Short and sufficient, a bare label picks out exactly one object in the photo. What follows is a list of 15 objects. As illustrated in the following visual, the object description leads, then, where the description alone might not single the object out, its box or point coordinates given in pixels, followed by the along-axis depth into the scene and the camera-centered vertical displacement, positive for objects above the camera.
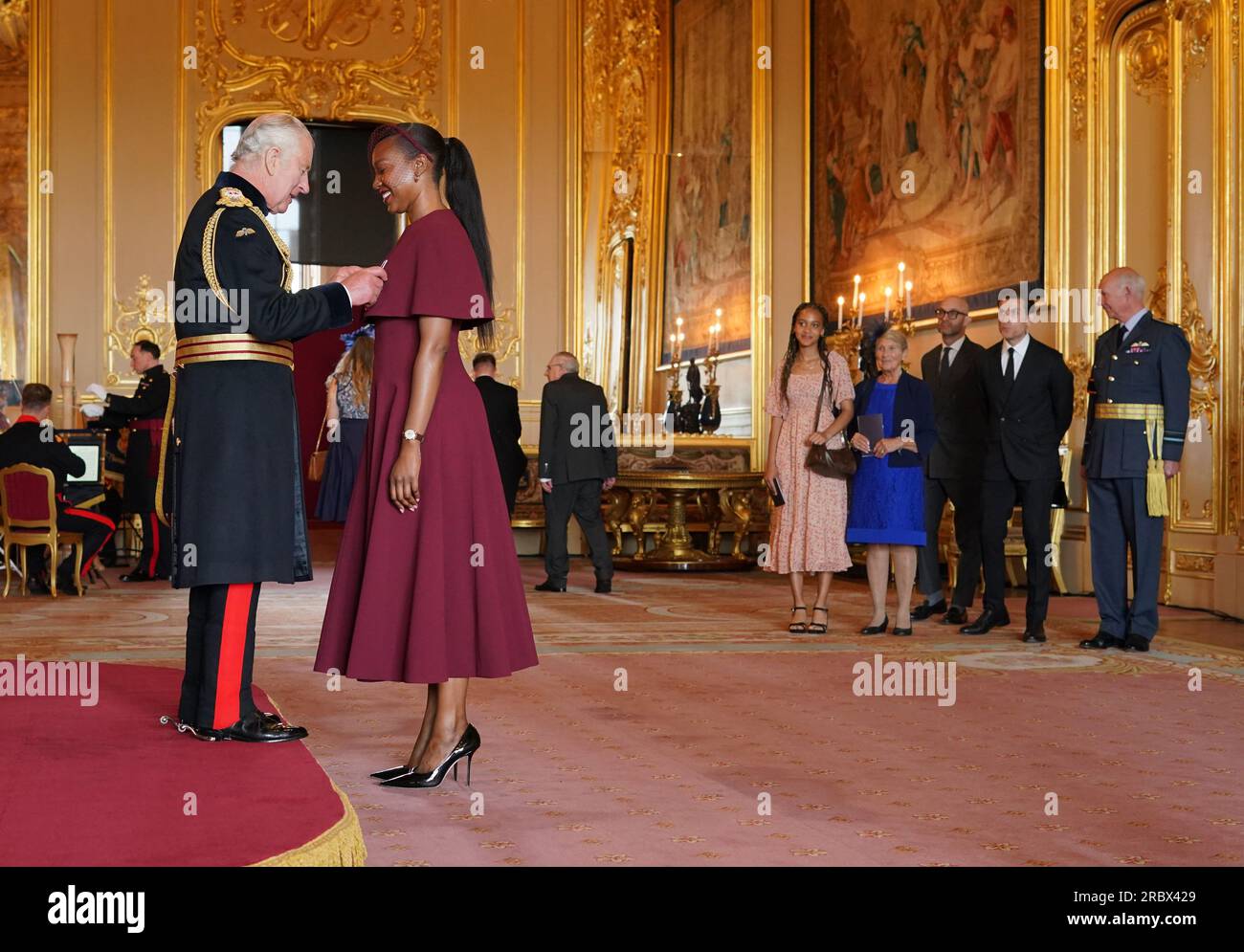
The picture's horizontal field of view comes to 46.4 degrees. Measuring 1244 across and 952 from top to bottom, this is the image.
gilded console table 11.35 -0.43
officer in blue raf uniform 6.49 +0.05
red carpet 2.56 -0.70
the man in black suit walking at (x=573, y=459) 9.43 -0.02
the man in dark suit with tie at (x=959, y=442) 7.76 +0.07
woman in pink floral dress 6.86 +0.00
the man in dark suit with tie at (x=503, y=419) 9.55 +0.25
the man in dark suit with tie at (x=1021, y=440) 7.04 +0.07
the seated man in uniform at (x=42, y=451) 8.62 +0.05
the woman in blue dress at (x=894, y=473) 6.80 -0.08
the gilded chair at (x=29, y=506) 8.53 -0.28
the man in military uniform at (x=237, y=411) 3.66 +0.12
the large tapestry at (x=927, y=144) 9.77 +2.32
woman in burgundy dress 3.43 -0.11
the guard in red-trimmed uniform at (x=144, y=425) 9.58 +0.22
